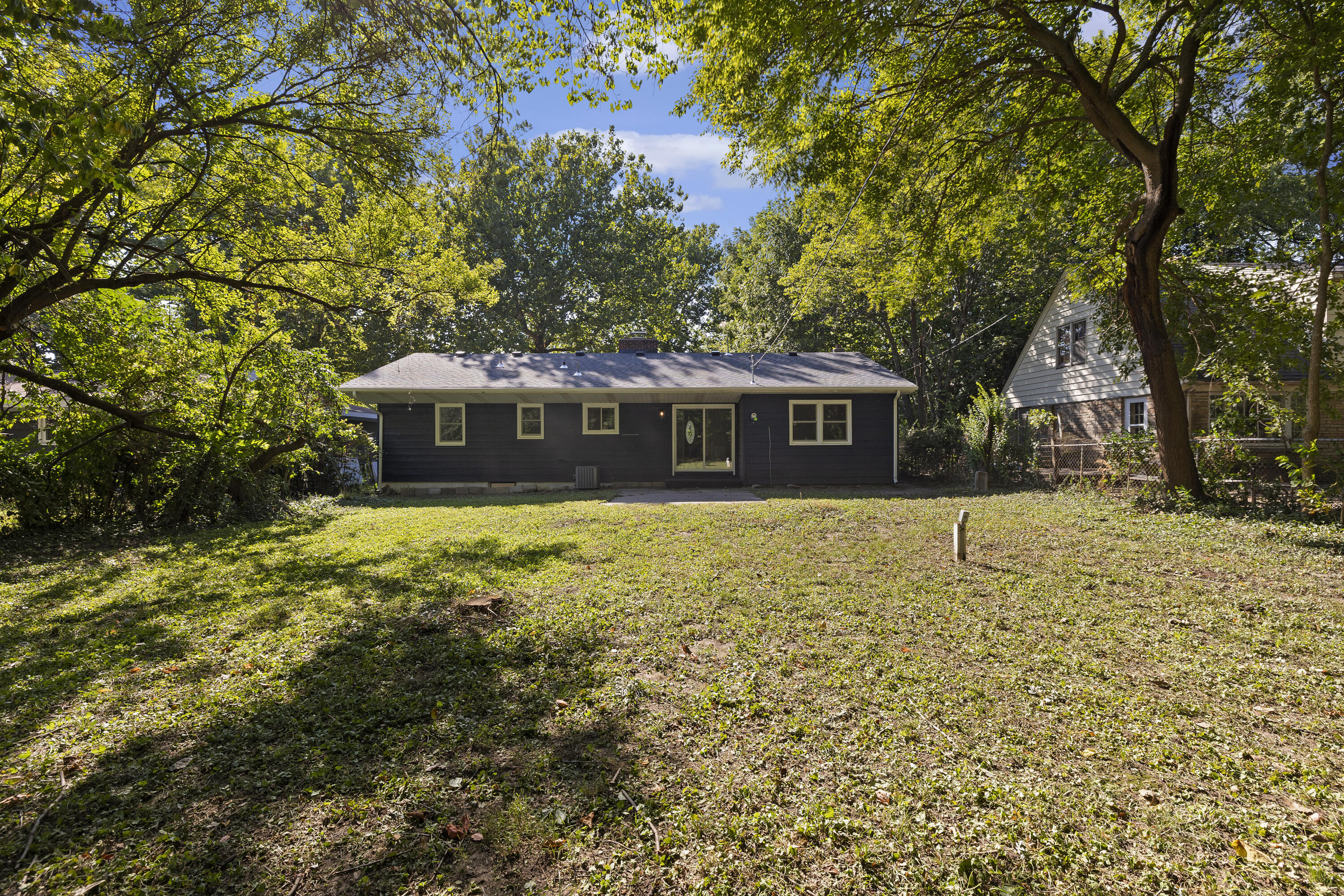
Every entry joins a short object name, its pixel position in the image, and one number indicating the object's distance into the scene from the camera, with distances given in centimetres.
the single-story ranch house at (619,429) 1482
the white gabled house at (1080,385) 1415
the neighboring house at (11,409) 787
